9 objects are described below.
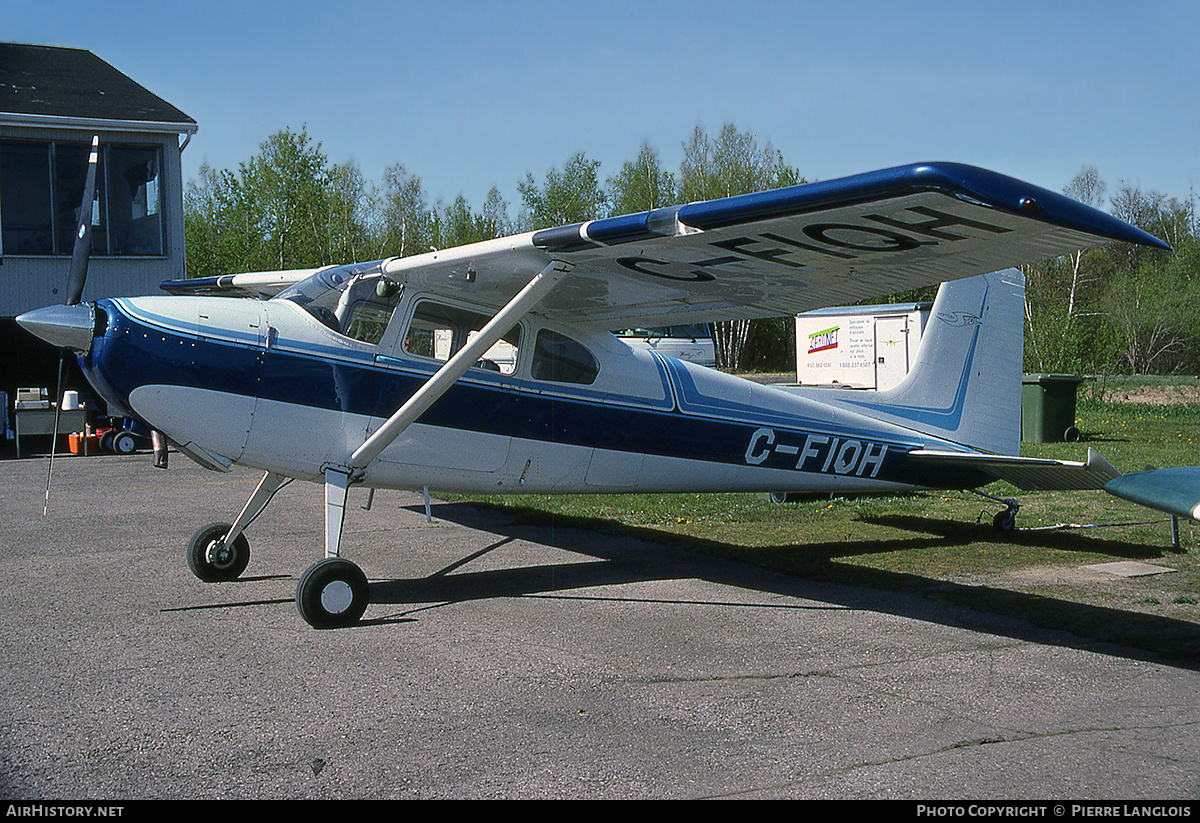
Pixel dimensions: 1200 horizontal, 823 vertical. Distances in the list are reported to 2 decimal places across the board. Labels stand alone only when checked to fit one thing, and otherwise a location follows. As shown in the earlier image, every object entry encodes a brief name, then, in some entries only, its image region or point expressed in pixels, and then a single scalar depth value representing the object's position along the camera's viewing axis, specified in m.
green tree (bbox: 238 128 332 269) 45.59
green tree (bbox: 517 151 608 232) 59.25
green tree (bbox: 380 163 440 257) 57.47
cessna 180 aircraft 5.15
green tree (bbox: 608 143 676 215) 54.31
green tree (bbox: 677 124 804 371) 49.06
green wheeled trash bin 18.34
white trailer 20.89
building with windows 19.33
